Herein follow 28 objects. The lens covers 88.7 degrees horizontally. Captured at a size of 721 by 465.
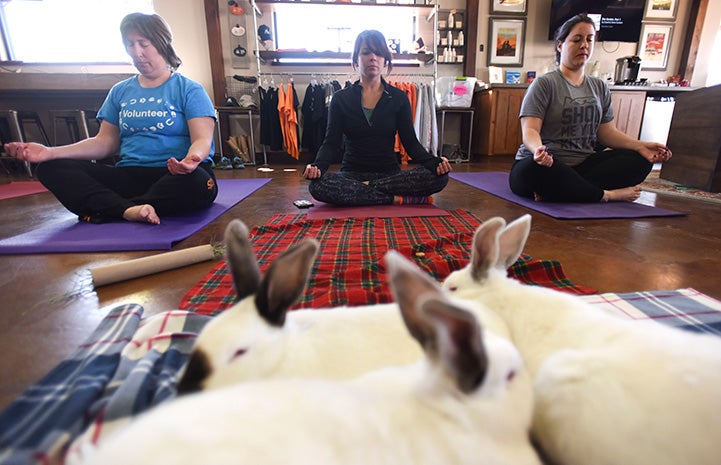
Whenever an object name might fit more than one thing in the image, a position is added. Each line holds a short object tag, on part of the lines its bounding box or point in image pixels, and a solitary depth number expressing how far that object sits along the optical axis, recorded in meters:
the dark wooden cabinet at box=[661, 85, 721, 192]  2.64
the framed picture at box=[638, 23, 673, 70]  5.31
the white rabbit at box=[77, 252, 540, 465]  0.27
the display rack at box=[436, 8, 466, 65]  5.11
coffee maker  4.98
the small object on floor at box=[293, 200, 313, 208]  2.17
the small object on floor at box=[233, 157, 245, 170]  4.63
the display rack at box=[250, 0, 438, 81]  4.71
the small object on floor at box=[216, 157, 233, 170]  4.61
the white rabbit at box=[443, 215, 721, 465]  0.36
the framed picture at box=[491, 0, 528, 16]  5.10
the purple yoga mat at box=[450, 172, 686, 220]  1.83
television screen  4.85
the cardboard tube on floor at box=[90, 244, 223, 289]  1.09
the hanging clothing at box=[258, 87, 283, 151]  4.82
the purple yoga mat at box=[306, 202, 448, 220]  1.91
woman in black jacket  2.09
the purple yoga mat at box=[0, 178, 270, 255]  1.41
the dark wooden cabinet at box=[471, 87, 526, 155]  4.87
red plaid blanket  0.95
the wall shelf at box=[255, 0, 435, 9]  4.67
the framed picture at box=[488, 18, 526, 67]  5.18
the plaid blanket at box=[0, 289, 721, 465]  0.49
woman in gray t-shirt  2.07
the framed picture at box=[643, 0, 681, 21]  5.24
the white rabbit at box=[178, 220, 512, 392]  0.43
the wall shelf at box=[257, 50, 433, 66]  4.85
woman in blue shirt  1.69
